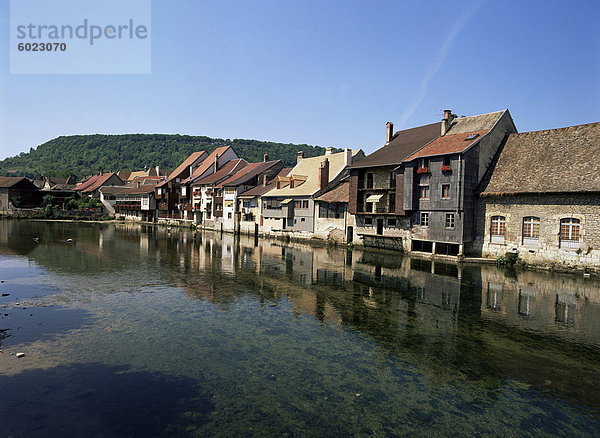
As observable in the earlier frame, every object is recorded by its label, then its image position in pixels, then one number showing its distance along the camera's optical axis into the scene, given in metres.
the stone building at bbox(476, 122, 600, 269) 27.78
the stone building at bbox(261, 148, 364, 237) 50.12
